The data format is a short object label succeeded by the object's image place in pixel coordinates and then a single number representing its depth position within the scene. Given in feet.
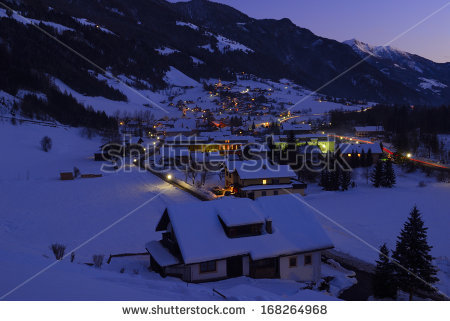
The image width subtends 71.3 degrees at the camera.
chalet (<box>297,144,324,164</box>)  190.45
